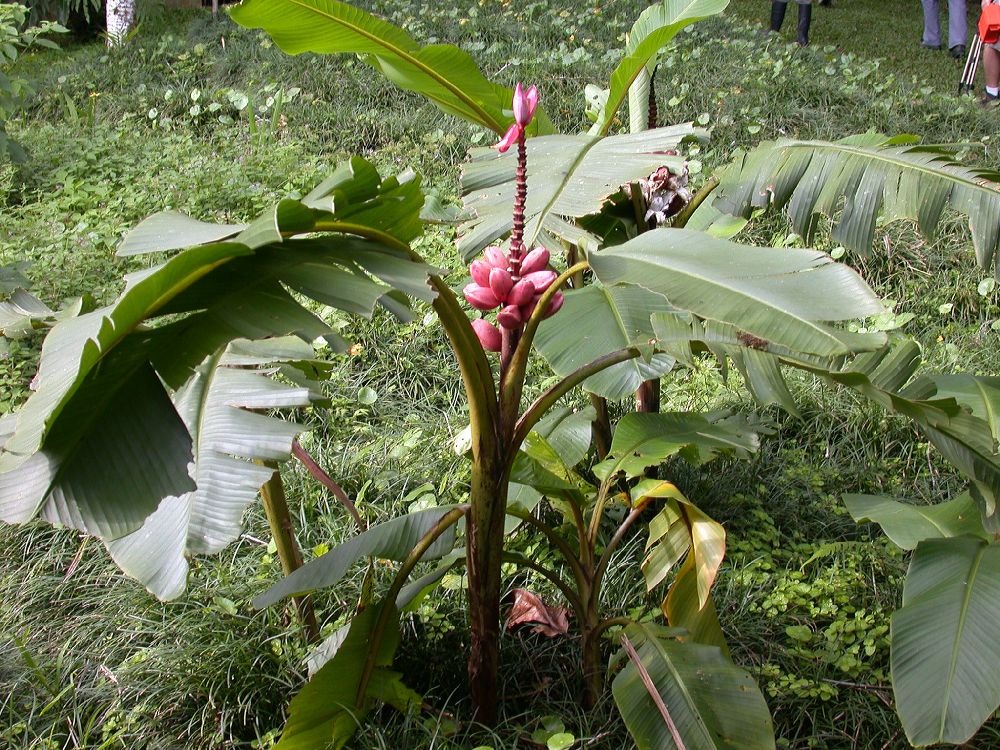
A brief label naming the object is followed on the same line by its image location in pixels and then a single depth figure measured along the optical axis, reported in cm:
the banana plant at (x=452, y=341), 139
